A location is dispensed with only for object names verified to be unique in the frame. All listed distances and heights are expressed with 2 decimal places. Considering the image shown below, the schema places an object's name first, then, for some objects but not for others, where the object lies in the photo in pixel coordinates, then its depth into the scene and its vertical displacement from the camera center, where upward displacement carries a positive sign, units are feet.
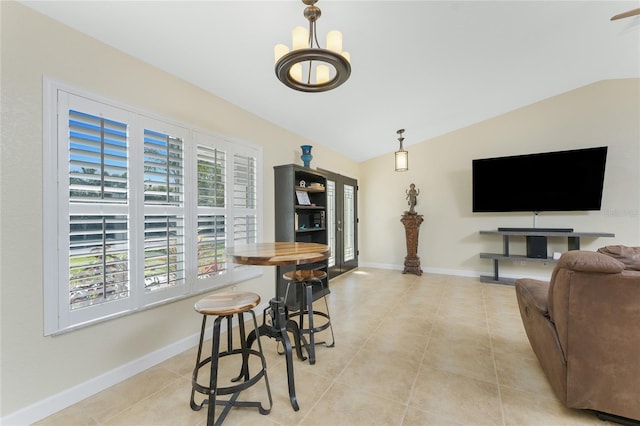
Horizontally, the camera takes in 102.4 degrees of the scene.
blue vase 11.90 +2.79
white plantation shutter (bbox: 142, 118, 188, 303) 6.77 +0.18
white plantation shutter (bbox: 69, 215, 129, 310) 5.49 -0.95
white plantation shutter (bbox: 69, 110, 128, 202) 5.52 +1.33
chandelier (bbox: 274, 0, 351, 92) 4.51 +2.83
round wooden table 4.92 -0.86
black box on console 13.29 -1.77
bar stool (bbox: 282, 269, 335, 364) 6.92 -2.16
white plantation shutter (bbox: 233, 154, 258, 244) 9.32 +0.65
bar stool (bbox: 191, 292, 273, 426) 4.66 -2.76
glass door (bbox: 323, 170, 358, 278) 15.89 -0.48
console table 12.53 -1.62
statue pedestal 16.39 -1.67
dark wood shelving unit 10.68 +0.22
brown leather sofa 4.32 -2.13
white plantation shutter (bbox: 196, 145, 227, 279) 8.07 +0.13
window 5.29 +0.19
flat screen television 12.48 +1.64
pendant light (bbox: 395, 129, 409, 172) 13.21 +2.78
